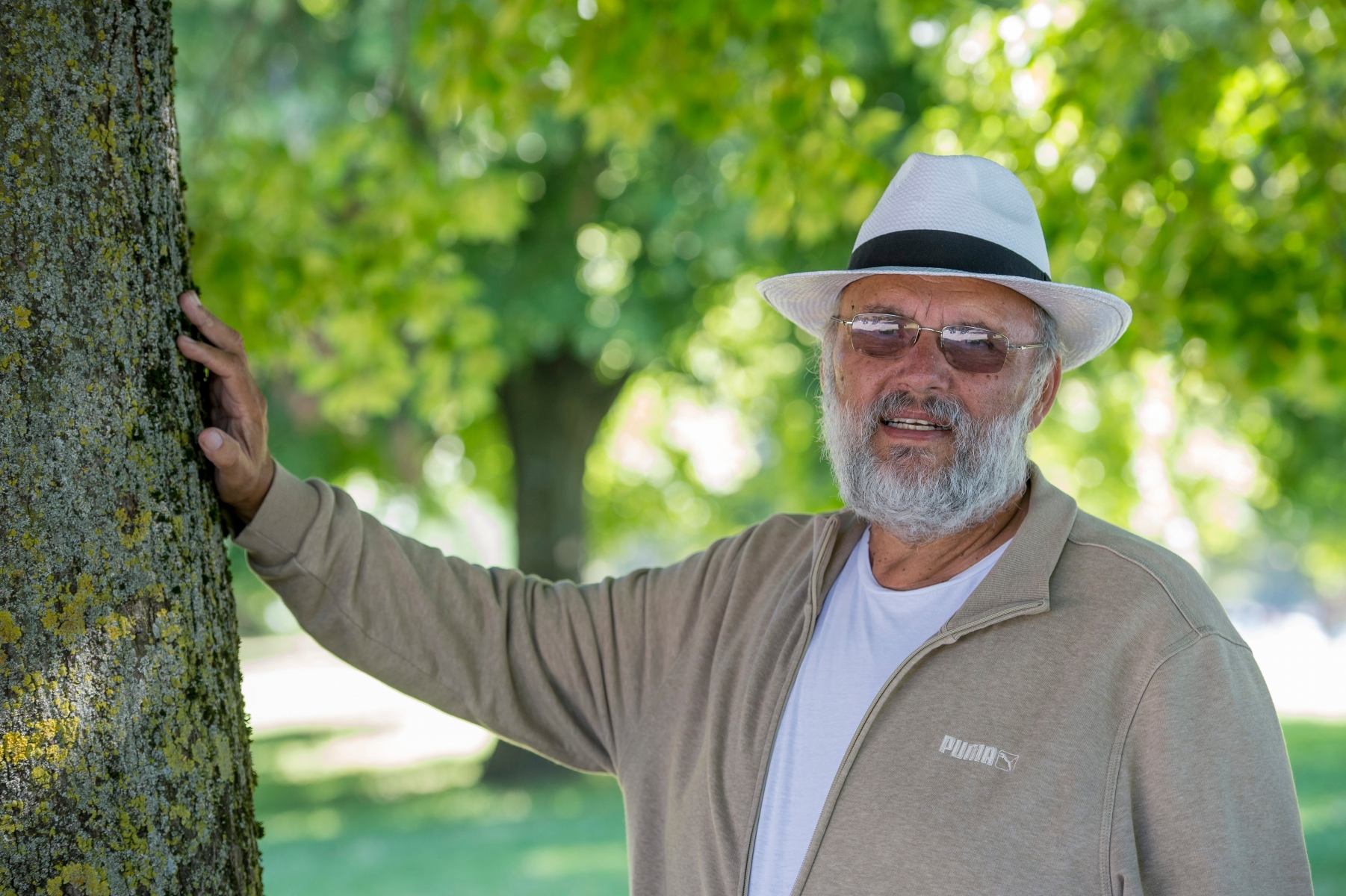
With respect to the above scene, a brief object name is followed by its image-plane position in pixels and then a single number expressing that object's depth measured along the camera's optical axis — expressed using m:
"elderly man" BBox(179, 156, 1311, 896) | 2.26
